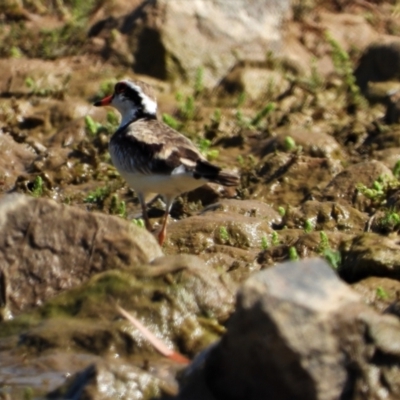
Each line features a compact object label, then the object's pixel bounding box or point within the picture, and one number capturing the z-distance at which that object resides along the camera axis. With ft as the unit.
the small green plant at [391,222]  31.94
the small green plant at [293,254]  29.30
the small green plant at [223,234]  32.86
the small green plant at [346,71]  49.34
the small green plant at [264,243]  32.35
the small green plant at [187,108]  47.02
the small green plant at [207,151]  43.09
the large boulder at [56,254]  26.37
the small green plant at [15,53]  52.34
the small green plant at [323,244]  30.50
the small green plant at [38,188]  38.65
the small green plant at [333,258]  28.30
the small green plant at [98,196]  39.70
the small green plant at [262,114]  46.16
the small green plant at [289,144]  42.01
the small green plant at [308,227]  33.74
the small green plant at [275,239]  32.53
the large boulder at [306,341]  19.06
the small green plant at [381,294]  25.94
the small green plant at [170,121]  45.50
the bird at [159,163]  33.32
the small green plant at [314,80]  49.75
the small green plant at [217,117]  46.09
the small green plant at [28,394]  22.96
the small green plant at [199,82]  49.19
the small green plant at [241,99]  48.19
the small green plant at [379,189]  36.73
